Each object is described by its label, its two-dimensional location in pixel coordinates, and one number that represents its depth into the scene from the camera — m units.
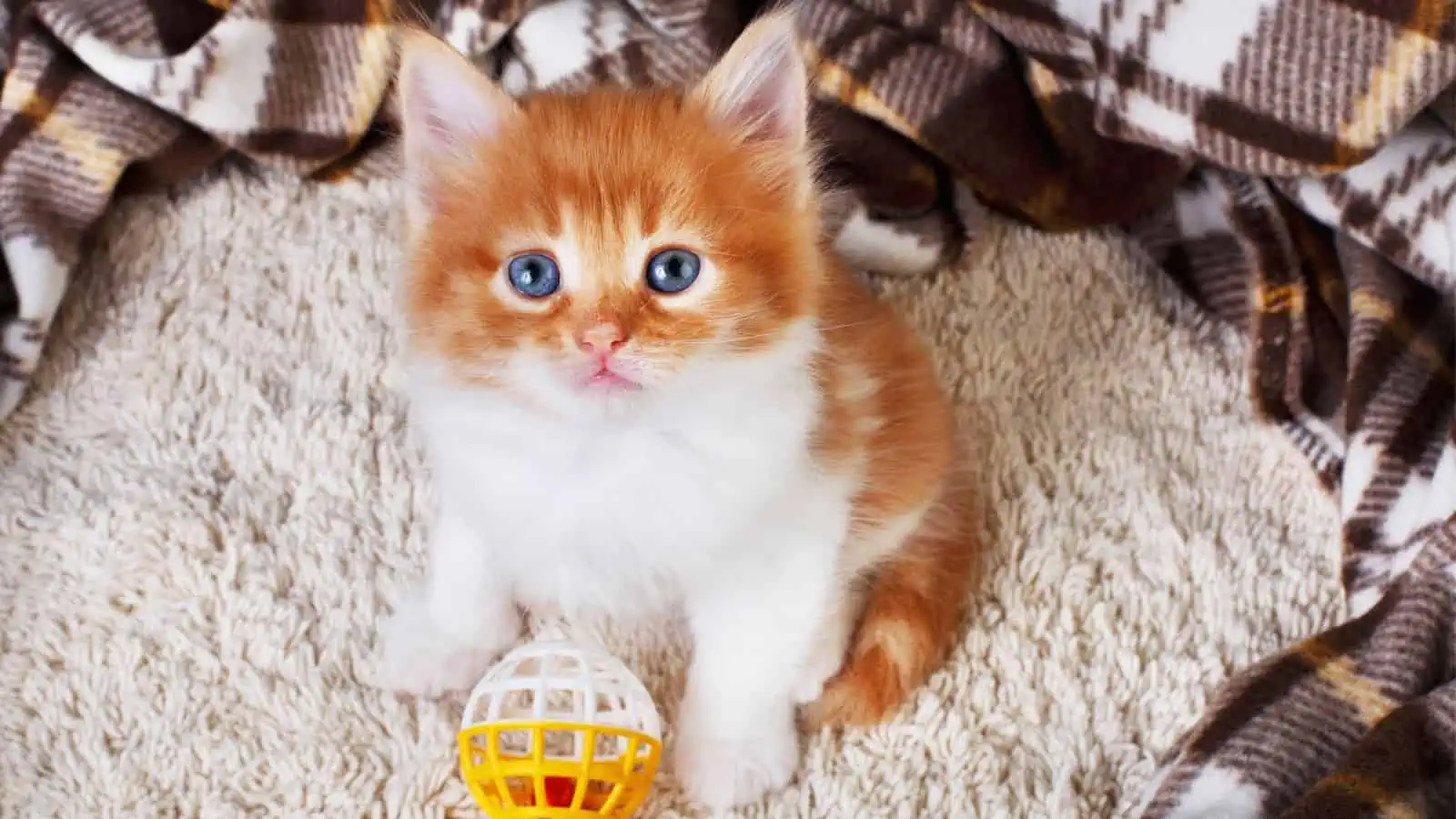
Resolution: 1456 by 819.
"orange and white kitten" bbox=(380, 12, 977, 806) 0.47
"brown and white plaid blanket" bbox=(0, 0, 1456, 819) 0.55
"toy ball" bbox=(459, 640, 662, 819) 0.49
